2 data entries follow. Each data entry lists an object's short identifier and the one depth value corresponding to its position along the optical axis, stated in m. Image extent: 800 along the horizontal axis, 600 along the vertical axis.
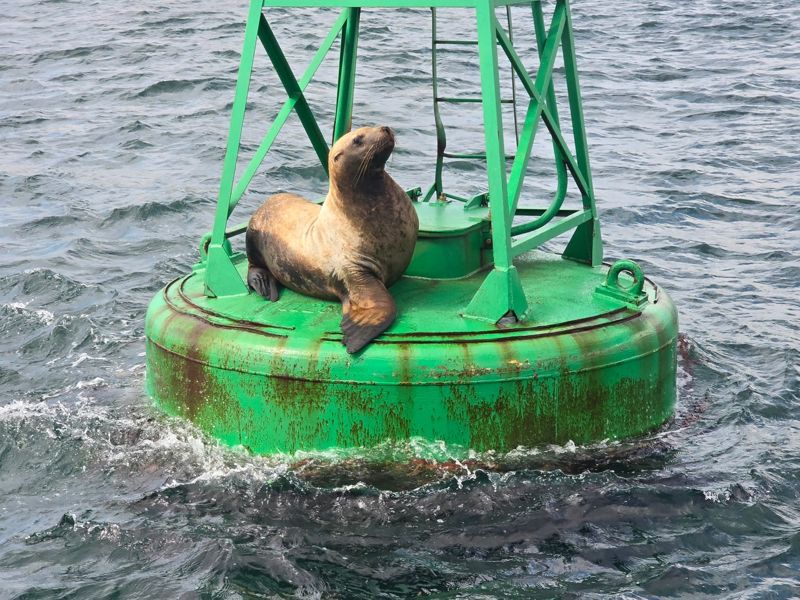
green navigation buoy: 12.82
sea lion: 13.23
